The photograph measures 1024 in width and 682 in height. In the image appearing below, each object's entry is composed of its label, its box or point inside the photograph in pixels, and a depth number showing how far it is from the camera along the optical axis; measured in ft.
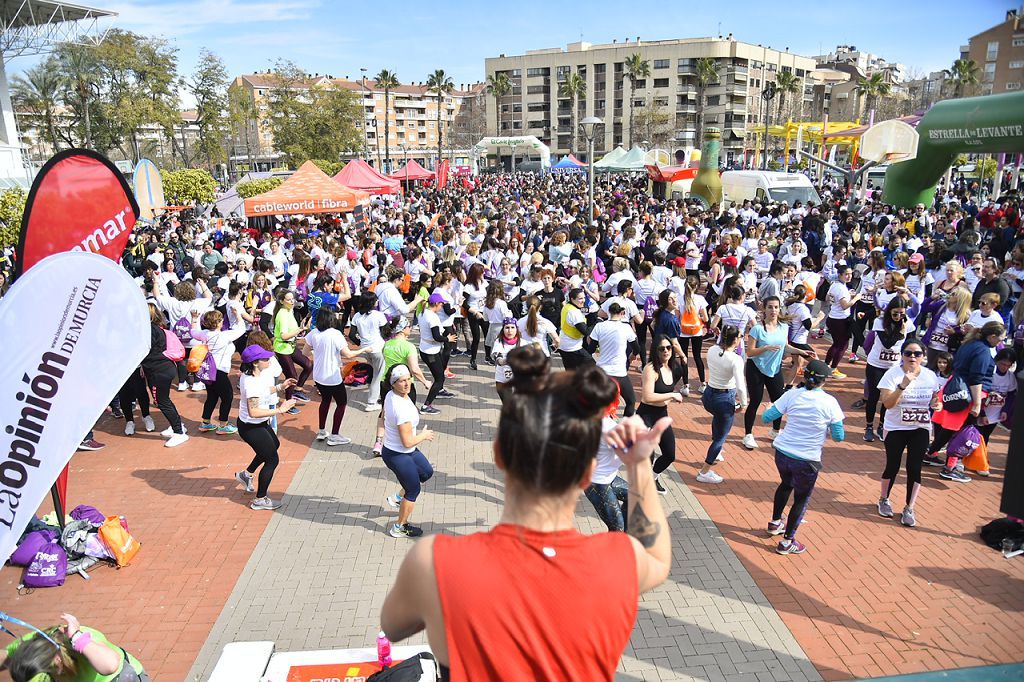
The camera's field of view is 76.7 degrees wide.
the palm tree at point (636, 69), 263.31
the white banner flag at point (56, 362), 10.70
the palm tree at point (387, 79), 237.25
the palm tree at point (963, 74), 194.18
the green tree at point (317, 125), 130.31
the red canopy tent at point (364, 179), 68.03
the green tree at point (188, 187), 94.99
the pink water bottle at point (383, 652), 13.28
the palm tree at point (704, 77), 247.29
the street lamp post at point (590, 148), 55.82
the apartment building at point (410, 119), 339.16
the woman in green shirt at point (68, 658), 10.88
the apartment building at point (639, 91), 273.33
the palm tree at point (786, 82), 221.46
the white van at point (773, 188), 79.56
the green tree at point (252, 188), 85.97
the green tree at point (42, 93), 160.76
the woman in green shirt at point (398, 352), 24.22
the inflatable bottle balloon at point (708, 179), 89.30
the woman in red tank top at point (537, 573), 4.44
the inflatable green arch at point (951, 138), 48.16
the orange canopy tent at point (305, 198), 51.98
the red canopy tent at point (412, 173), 90.68
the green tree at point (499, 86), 288.30
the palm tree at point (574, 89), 261.03
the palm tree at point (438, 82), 251.60
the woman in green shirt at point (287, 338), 27.25
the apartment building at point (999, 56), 251.60
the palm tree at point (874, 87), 206.28
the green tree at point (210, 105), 186.70
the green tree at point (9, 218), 47.65
